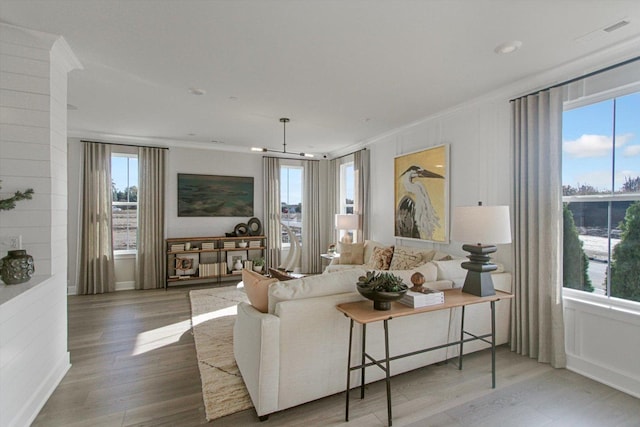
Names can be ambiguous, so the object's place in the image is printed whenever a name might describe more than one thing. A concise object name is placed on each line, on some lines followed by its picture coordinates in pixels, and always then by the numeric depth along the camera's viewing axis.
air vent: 2.13
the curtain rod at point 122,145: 5.24
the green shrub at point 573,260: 2.81
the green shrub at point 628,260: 2.48
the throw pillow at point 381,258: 4.59
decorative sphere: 2.42
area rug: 2.26
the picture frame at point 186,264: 5.70
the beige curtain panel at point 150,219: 5.54
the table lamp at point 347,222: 5.73
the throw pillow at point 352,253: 5.32
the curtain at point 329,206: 6.96
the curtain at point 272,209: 6.50
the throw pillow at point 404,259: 4.06
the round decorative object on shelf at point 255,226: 6.38
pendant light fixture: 4.37
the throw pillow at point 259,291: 2.29
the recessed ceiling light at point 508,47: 2.39
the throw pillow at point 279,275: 2.74
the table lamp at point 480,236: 2.50
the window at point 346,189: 6.58
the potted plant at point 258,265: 5.64
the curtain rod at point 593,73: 2.42
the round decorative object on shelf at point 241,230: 6.27
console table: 2.00
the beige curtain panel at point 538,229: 2.79
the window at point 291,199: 6.90
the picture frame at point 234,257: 6.19
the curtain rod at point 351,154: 5.81
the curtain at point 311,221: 6.92
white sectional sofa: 2.06
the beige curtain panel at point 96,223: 5.17
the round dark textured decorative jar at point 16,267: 2.05
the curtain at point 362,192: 5.71
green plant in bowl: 2.06
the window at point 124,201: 5.58
